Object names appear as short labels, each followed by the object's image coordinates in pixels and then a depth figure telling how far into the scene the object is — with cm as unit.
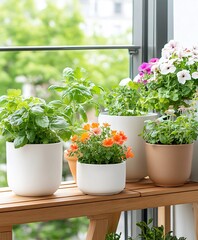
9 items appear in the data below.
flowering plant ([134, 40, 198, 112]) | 262
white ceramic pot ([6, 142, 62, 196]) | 238
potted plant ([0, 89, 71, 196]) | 238
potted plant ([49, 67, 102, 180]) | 257
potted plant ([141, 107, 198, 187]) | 256
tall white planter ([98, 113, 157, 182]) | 265
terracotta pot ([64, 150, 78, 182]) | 257
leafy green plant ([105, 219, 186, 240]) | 267
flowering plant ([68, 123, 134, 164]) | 243
